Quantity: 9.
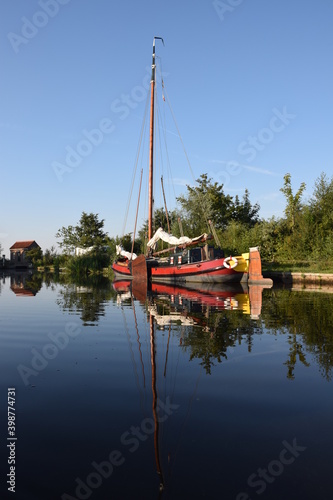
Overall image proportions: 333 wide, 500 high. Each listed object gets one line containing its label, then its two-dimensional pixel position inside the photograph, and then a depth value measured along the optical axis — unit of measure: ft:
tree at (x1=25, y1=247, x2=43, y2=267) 252.21
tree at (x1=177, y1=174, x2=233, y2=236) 147.23
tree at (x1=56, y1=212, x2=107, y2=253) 205.67
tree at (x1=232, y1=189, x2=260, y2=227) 175.01
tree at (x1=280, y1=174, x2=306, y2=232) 124.86
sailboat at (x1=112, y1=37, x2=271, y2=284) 82.94
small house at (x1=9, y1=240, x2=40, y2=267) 296.92
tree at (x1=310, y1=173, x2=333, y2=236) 111.45
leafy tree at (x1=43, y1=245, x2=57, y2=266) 236.51
